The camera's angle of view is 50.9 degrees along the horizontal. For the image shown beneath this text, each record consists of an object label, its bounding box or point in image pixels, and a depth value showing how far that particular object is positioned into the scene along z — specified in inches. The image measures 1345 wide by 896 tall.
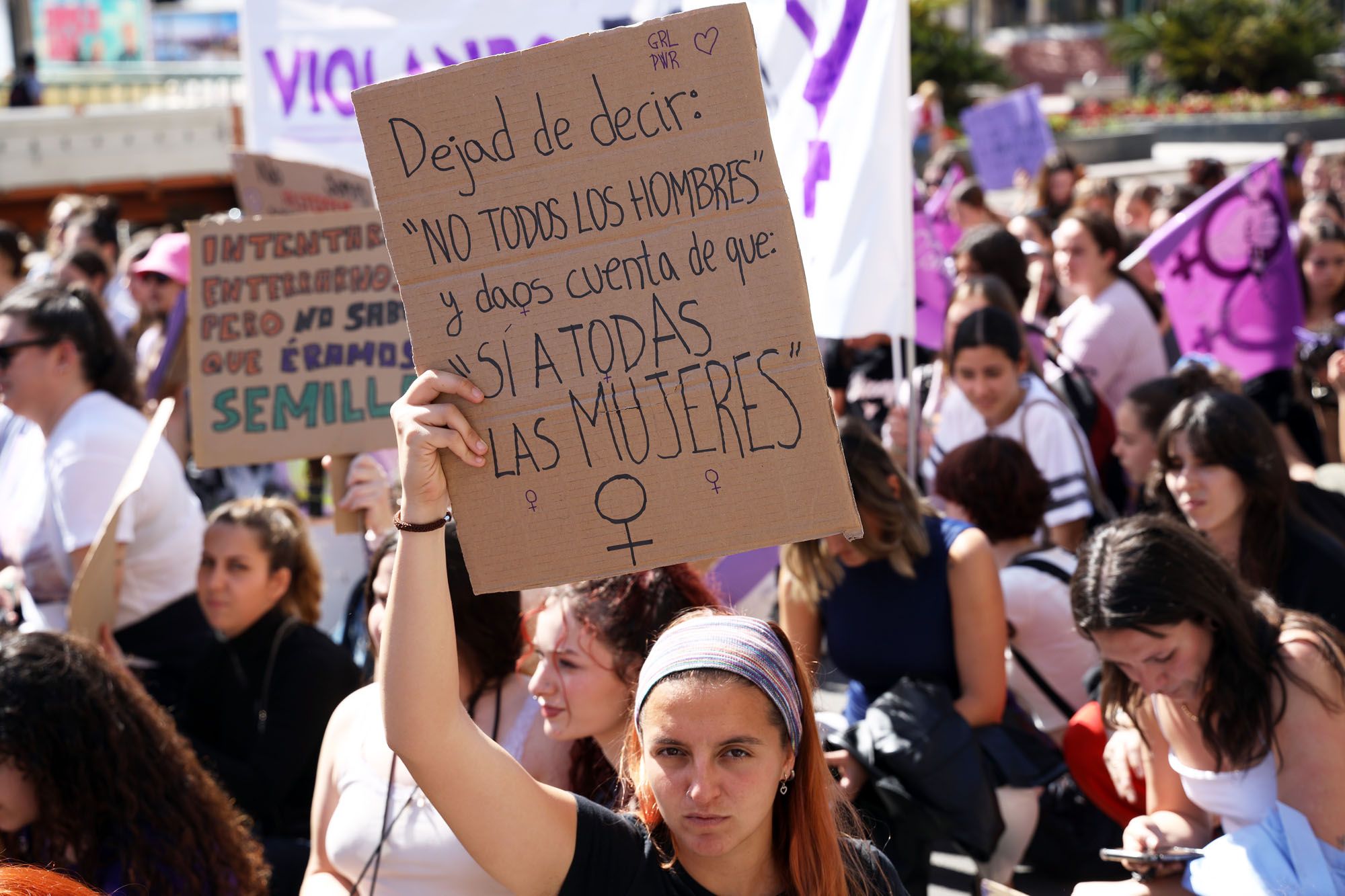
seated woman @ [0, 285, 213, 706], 156.0
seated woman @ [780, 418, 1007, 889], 138.7
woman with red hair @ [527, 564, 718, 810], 107.2
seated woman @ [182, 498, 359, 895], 145.0
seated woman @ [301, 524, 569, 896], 98.0
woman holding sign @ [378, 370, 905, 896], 78.0
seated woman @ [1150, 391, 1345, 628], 142.4
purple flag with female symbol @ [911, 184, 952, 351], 248.7
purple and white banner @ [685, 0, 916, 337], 157.2
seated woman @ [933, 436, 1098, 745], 151.4
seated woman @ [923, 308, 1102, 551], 175.8
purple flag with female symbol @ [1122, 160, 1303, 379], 234.1
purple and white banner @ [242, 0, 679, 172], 246.1
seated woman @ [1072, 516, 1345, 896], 107.3
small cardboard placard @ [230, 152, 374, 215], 217.6
